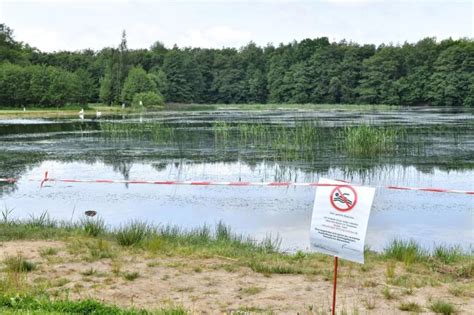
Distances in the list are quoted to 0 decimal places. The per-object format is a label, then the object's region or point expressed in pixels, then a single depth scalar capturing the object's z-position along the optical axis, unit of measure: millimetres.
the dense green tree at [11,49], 89812
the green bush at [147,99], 83250
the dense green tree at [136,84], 87125
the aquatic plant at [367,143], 22891
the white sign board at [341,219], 4871
